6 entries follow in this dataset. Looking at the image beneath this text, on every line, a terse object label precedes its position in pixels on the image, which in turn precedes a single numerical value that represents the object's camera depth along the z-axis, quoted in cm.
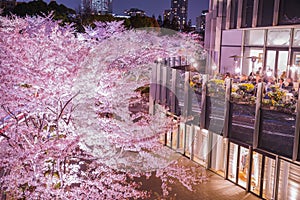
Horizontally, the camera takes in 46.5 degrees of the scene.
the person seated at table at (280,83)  1323
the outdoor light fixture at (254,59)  1702
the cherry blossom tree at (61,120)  920
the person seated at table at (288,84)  1314
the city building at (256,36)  1616
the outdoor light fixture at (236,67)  1915
